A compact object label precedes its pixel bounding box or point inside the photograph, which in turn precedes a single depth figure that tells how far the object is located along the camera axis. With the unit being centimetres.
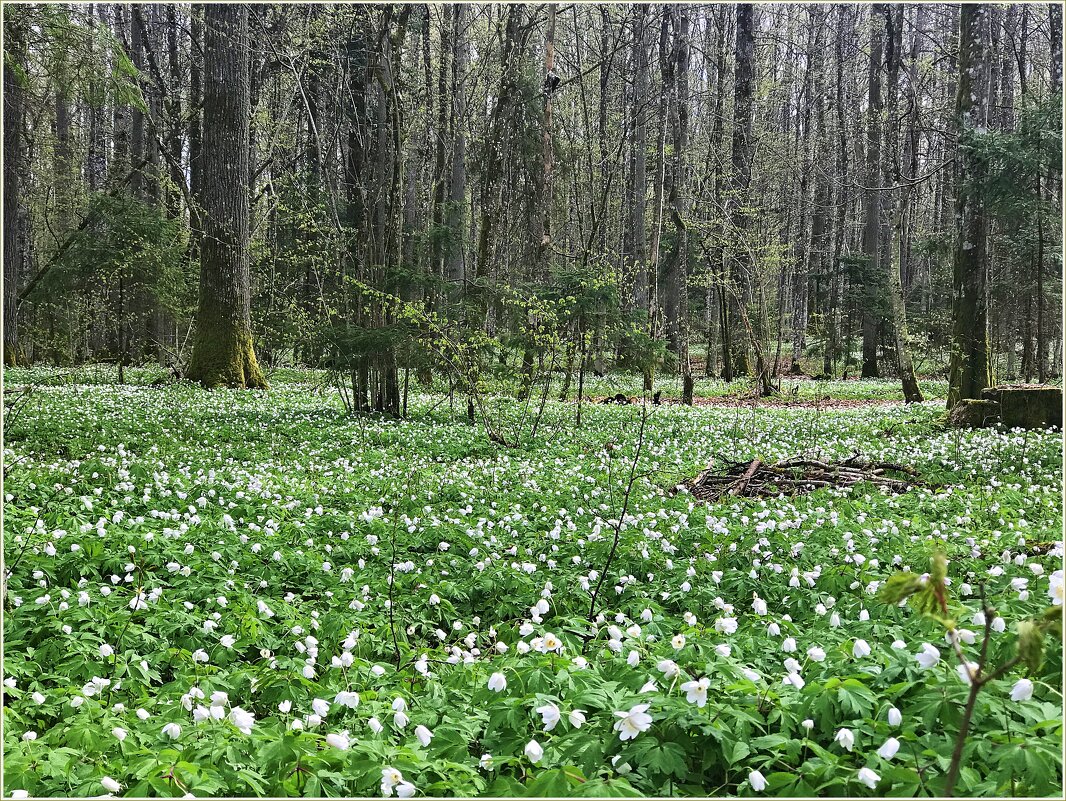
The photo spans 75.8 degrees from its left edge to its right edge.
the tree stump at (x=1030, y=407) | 945
